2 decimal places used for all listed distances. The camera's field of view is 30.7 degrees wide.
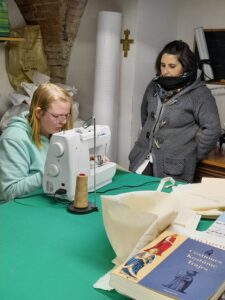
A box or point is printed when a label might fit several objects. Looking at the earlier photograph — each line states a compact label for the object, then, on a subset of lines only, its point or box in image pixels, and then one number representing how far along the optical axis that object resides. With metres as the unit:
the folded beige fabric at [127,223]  1.24
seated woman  1.89
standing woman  2.79
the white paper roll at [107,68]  3.31
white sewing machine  1.74
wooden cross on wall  3.38
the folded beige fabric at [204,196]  1.67
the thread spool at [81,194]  1.68
